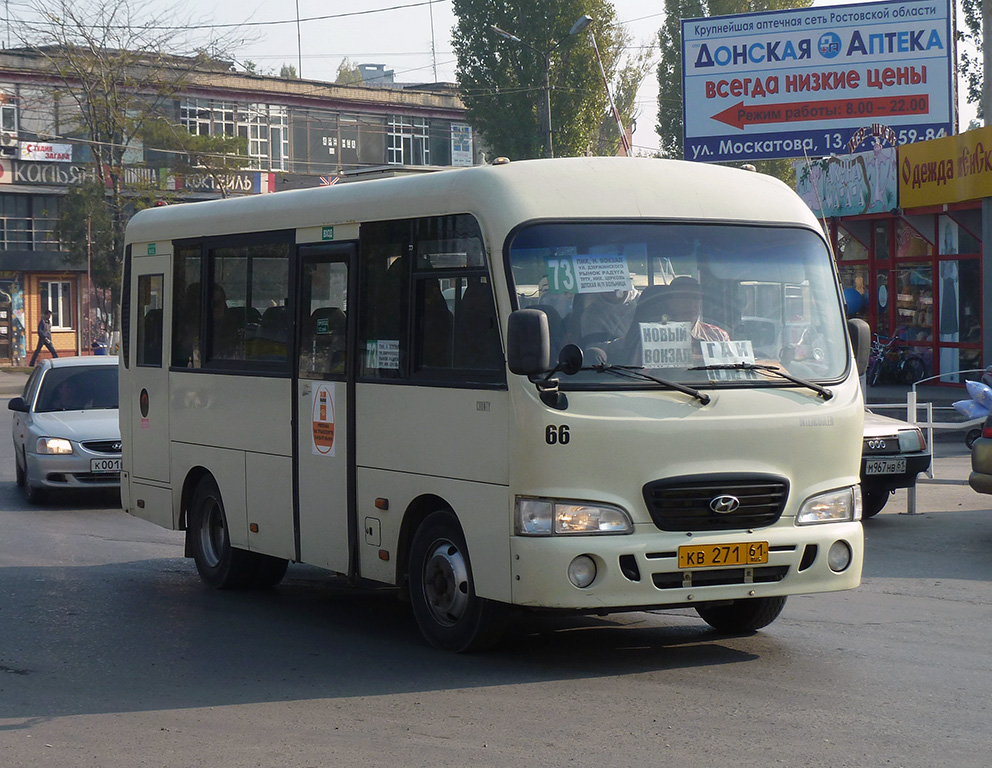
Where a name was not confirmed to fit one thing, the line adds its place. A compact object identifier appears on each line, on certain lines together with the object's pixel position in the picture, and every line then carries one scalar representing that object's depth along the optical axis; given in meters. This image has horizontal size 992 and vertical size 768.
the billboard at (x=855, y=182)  29.97
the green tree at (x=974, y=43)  57.28
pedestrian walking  41.50
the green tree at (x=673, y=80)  61.41
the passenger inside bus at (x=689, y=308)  7.19
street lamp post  36.72
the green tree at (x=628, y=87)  62.28
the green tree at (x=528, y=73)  55.81
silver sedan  15.09
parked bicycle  29.95
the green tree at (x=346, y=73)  111.28
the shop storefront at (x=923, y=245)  26.94
